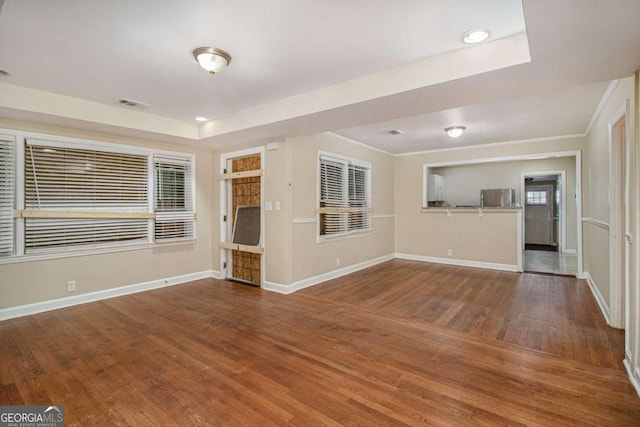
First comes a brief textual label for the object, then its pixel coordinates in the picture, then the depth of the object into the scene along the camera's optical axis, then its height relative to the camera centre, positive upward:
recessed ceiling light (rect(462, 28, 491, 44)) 2.24 +1.30
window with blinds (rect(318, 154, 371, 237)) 5.23 +0.30
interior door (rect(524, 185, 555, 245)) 9.15 -0.17
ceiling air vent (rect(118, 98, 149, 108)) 3.65 +1.35
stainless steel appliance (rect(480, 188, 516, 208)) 7.26 +0.30
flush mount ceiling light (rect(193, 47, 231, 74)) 2.52 +1.30
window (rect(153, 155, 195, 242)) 4.82 +0.25
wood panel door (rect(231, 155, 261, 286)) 5.05 +0.22
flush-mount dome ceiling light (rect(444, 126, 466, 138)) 4.85 +1.27
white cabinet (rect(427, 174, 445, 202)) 7.33 +0.57
